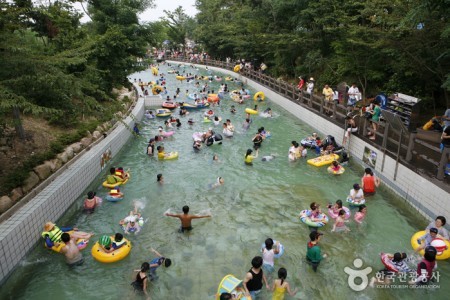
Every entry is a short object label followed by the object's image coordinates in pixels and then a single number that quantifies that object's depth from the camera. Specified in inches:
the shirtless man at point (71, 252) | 337.7
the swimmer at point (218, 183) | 522.0
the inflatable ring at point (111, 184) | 499.5
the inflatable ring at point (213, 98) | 1139.5
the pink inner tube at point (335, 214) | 413.6
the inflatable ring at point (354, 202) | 444.5
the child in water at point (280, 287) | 279.3
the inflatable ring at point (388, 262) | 318.2
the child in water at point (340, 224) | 391.8
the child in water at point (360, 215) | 410.0
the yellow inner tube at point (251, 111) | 965.8
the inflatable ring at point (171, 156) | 629.9
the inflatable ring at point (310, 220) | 401.7
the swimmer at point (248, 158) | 595.2
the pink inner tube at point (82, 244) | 364.8
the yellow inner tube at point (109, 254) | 344.2
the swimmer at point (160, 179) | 520.4
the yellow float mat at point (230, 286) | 267.4
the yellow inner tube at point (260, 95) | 1178.8
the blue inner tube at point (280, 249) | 348.8
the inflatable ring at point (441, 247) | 338.0
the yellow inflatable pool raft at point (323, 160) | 587.8
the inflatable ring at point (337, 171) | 552.7
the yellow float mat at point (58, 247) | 353.7
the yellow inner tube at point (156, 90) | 1283.5
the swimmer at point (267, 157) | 622.2
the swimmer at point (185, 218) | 398.0
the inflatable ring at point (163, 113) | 960.3
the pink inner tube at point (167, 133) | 755.9
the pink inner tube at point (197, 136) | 715.2
